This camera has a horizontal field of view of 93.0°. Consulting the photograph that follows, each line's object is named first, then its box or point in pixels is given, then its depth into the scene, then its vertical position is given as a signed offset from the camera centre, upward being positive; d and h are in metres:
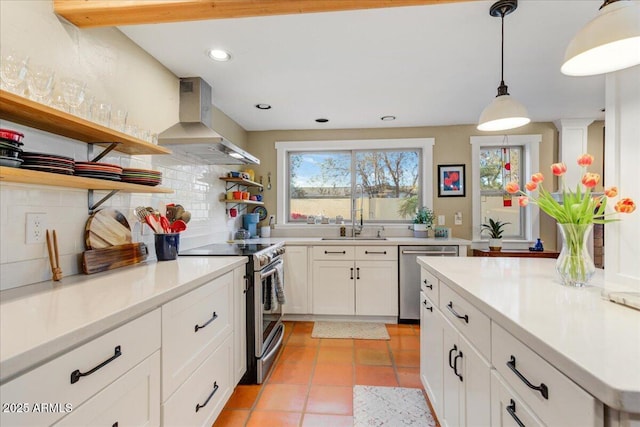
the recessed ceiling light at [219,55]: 2.12 +1.15
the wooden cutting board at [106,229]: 1.61 -0.08
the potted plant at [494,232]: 3.67 -0.18
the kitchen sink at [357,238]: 3.82 -0.27
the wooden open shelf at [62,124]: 1.07 +0.39
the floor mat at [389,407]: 1.80 -1.21
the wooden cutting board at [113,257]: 1.53 -0.24
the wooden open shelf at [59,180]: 1.05 +0.14
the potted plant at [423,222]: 3.83 -0.07
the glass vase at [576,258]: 1.26 -0.17
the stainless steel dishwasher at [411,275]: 3.34 -0.65
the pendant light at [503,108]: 1.66 +0.61
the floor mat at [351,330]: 3.09 -1.22
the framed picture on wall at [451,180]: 3.95 +0.48
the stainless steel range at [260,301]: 2.21 -0.66
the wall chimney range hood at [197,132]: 2.20 +0.62
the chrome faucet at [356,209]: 4.05 +0.10
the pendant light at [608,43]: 0.95 +0.60
